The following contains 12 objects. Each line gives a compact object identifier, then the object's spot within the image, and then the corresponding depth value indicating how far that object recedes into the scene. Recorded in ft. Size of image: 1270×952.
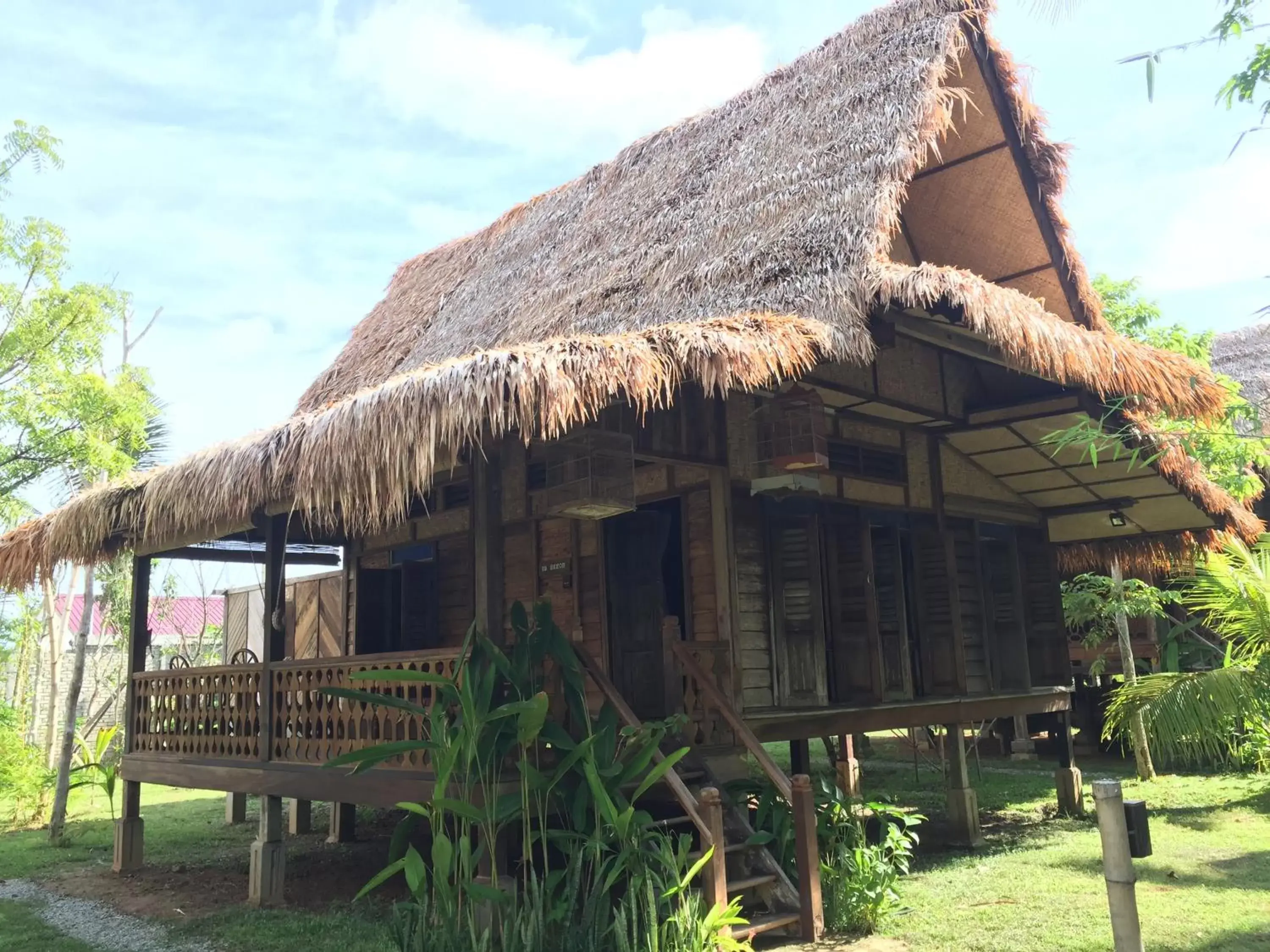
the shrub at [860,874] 17.63
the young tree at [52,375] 33.86
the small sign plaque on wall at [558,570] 25.76
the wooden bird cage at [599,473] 19.86
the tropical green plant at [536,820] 14.97
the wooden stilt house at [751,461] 18.56
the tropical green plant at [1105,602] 36.47
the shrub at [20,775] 36.04
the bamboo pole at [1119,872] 10.57
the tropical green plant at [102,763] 32.09
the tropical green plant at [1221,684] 25.55
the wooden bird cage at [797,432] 21.03
